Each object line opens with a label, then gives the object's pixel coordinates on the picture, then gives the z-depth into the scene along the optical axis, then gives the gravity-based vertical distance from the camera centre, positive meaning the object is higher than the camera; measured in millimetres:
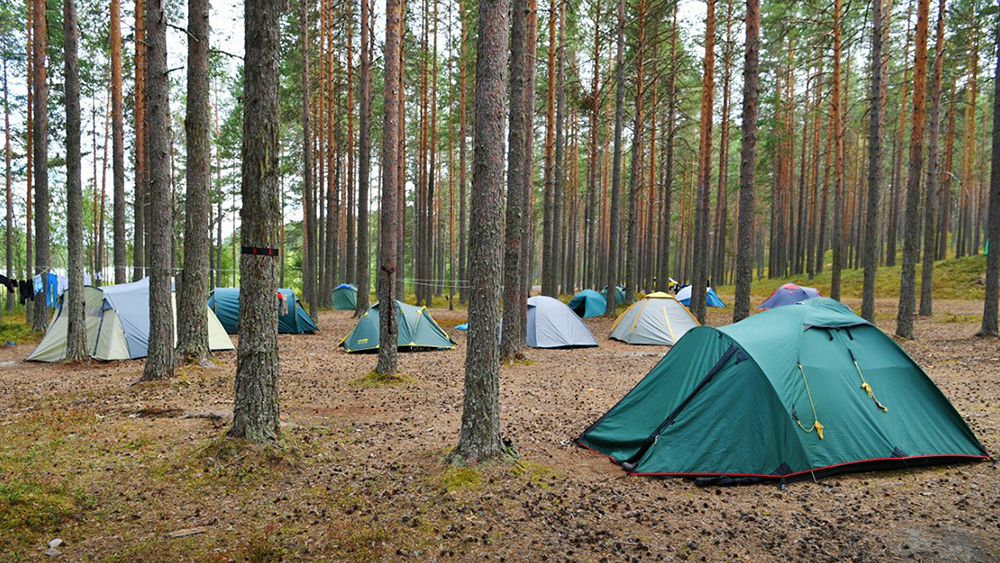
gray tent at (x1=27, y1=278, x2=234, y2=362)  10461 -1229
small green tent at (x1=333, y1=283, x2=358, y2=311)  25016 -1428
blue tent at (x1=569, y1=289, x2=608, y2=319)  19203 -1230
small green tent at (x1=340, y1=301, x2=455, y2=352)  12156 -1480
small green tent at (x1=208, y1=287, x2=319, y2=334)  14883 -1280
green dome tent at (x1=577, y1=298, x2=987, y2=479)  4613 -1215
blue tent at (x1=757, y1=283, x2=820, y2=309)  18516 -823
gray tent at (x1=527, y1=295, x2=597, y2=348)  13070 -1397
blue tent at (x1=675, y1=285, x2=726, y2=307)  23381 -1127
